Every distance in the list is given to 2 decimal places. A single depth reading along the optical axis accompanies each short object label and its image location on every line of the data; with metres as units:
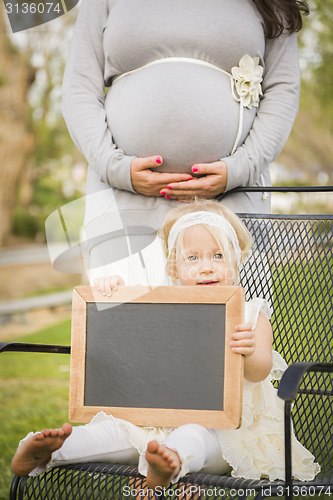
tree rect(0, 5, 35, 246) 14.10
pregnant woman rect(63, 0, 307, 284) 2.82
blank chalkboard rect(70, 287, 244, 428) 2.49
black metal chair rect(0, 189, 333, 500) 2.46
